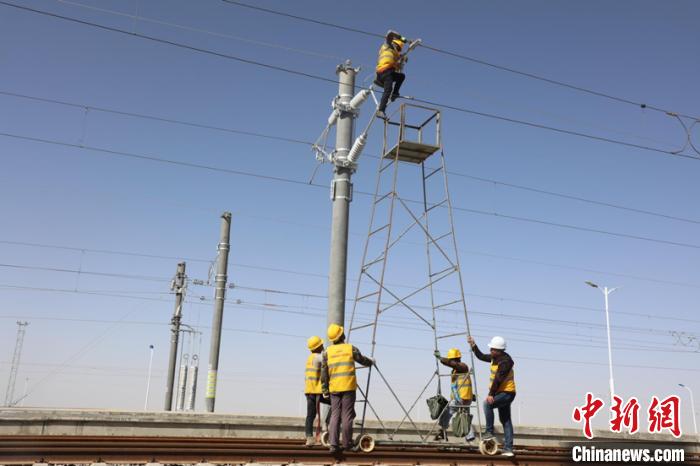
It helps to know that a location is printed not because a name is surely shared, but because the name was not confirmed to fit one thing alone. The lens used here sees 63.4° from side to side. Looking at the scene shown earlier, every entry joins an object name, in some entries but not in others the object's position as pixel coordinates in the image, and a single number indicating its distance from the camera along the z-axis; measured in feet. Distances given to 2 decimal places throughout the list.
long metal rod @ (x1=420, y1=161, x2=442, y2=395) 36.47
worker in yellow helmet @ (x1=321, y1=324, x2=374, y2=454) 27.96
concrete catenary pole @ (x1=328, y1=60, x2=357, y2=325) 37.27
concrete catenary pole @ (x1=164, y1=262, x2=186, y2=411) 86.33
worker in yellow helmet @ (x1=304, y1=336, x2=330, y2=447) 33.04
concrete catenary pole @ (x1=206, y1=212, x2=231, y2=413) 67.21
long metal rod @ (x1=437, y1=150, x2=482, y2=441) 33.17
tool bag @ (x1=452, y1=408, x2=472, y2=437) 33.81
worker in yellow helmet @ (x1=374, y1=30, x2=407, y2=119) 38.93
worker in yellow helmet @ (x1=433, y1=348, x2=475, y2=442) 35.91
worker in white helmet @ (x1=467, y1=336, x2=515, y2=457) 29.91
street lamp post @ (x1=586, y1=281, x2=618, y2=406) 106.83
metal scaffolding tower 35.04
